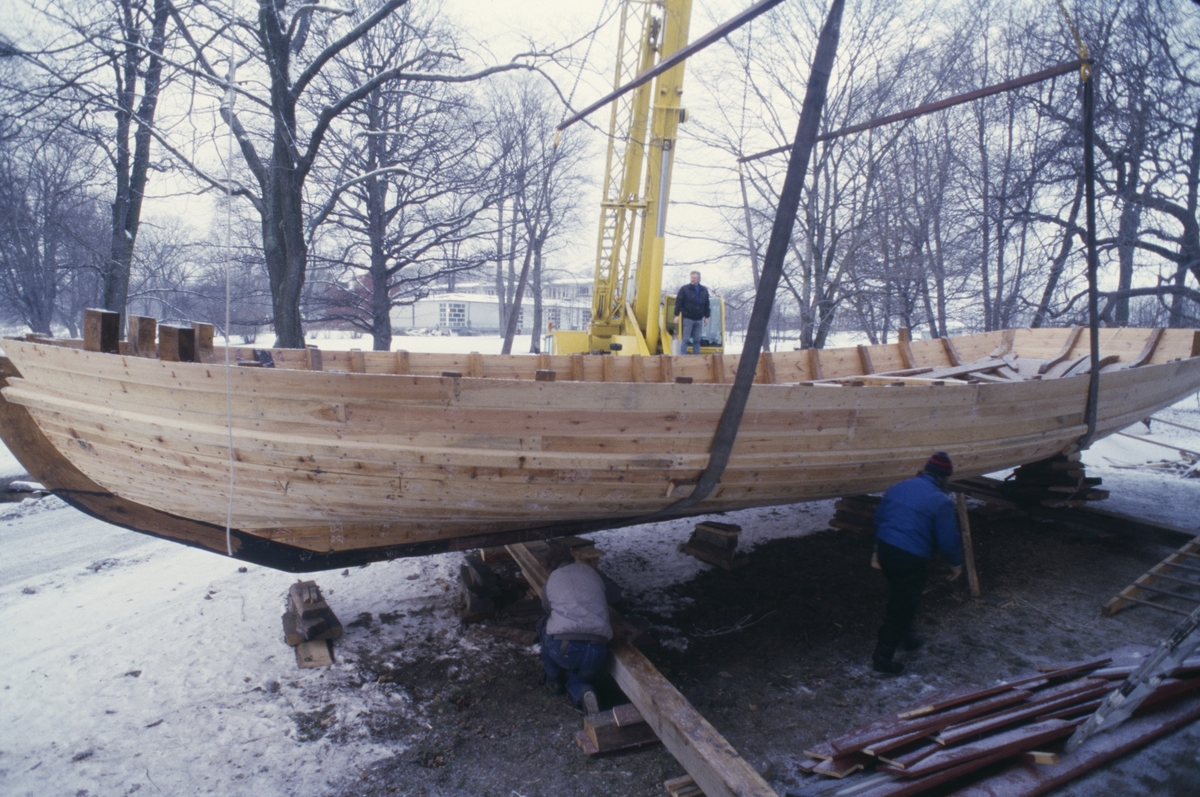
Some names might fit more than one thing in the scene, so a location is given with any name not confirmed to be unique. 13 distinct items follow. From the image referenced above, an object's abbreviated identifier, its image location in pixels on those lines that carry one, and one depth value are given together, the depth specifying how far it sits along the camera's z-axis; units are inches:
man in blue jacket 143.3
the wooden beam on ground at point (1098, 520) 218.8
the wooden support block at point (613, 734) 117.0
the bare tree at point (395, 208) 434.3
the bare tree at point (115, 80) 232.4
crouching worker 129.0
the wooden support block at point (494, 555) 192.1
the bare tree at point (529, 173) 496.9
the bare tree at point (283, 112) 246.7
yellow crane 322.0
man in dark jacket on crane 343.1
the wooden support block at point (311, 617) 147.6
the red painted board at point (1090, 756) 93.8
